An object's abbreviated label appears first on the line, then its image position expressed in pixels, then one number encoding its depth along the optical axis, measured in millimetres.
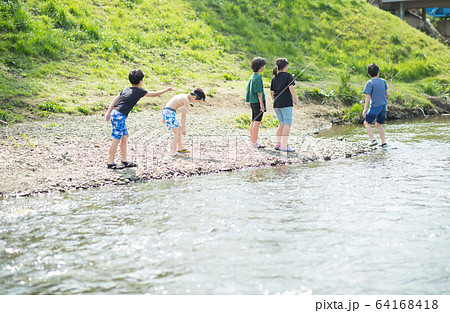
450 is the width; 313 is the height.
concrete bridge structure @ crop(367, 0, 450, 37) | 29812
